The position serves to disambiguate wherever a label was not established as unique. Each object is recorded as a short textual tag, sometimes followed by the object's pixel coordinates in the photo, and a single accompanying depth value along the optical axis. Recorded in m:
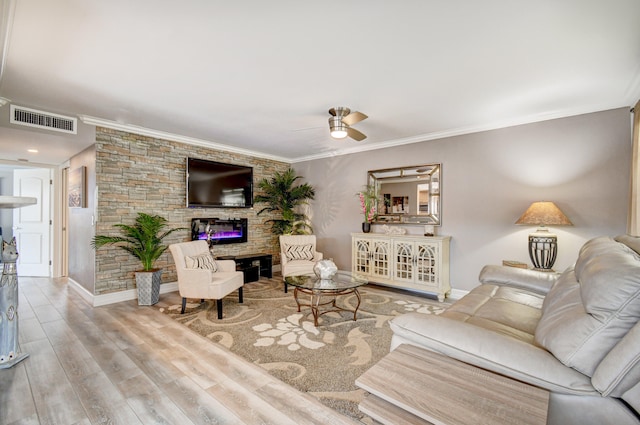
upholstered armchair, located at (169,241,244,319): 3.31
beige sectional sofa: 1.02
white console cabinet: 4.11
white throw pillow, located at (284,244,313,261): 4.83
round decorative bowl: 3.48
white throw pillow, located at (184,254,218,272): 3.50
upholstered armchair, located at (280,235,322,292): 4.50
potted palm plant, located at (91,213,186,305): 3.79
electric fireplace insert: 4.82
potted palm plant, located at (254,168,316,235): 5.87
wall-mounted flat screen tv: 4.75
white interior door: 5.48
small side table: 0.96
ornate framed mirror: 4.50
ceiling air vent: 3.19
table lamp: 3.20
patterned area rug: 2.11
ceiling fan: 3.34
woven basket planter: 3.79
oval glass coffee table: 3.11
